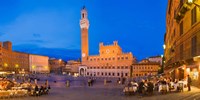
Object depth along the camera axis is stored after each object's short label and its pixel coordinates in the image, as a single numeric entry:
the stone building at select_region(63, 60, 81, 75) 183.00
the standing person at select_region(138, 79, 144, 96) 21.22
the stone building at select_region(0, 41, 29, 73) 131.73
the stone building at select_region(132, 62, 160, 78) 121.88
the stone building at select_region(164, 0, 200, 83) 19.98
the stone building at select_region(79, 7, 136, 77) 135.00
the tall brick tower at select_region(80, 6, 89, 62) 148.25
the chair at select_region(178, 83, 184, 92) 21.36
